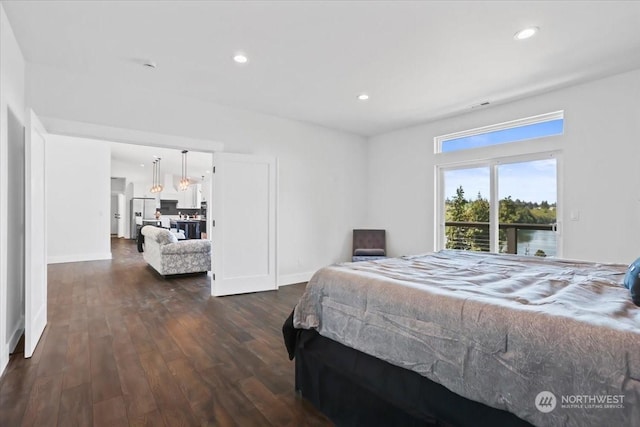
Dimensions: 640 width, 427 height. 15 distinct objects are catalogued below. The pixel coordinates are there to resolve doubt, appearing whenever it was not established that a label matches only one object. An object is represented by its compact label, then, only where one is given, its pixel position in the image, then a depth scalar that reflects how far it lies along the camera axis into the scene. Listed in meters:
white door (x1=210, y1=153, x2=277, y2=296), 4.36
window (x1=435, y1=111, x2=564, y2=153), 3.93
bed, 0.97
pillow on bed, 1.29
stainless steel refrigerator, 12.31
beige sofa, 5.40
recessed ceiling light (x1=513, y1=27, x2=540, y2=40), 2.54
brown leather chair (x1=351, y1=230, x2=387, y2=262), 5.73
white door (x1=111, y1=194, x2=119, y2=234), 13.02
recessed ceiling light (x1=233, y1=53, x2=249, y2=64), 3.01
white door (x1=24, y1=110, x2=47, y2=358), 2.49
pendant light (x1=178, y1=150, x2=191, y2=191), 9.88
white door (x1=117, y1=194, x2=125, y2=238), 12.77
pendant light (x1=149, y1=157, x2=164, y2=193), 10.86
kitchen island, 10.61
